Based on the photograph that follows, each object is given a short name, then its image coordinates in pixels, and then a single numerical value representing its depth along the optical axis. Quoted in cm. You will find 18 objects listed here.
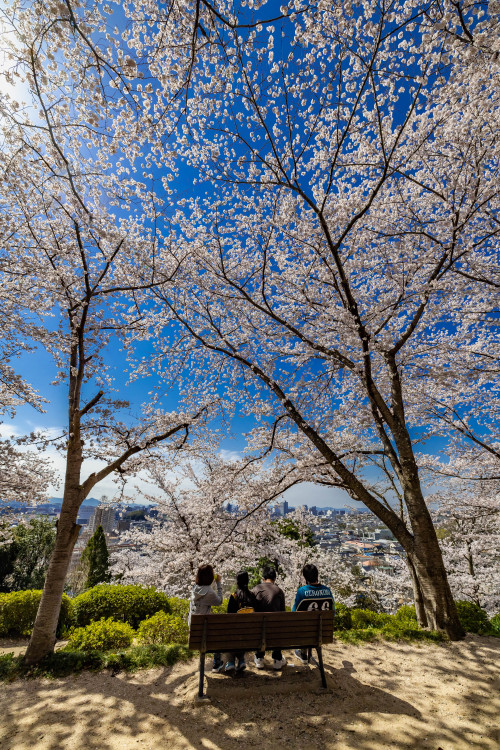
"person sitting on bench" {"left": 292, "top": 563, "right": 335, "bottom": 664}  404
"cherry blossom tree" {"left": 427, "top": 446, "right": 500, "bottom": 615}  983
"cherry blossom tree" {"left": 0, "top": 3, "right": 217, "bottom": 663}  479
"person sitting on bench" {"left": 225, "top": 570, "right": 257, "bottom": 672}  407
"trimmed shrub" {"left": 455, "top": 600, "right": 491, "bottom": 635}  560
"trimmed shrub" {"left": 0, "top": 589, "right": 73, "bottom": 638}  969
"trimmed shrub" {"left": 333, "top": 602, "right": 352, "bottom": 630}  600
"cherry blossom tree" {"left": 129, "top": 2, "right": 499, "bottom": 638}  403
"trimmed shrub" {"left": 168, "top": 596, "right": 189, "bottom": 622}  787
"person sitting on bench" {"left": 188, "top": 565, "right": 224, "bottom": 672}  398
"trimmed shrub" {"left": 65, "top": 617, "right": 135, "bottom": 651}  501
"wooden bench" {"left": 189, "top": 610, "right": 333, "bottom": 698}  349
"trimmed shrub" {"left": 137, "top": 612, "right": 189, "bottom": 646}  527
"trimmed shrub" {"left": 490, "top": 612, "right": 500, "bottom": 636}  551
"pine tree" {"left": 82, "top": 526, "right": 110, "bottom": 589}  2202
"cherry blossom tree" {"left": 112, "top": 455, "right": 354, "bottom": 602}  823
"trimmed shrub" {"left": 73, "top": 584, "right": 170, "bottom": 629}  806
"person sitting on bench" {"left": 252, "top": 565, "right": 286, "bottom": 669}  398
